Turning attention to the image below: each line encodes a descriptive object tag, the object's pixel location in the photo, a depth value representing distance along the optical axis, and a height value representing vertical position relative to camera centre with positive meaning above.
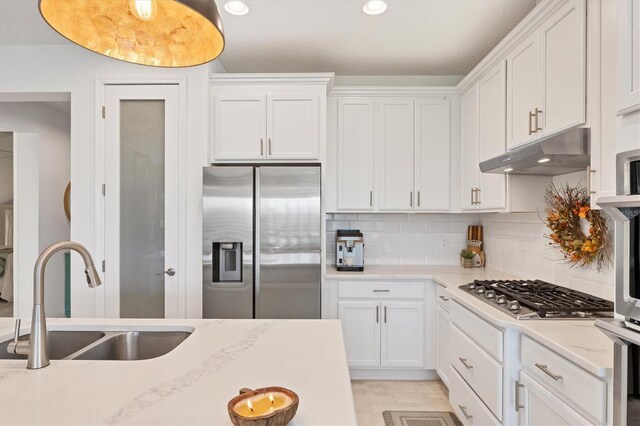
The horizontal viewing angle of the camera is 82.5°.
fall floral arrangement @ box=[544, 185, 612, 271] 1.90 -0.09
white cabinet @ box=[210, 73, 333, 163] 2.95 +0.75
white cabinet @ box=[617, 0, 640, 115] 1.09 +0.48
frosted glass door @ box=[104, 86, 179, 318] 2.86 -0.01
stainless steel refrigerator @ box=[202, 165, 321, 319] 2.70 -0.21
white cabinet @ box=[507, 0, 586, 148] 1.67 +0.70
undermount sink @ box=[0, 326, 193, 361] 1.57 -0.57
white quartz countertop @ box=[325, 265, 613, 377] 1.22 -0.50
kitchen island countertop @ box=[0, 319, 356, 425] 0.88 -0.49
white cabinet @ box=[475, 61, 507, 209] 2.40 +0.56
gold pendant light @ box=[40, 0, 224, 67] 1.10 +0.59
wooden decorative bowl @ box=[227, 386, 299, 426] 0.74 -0.42
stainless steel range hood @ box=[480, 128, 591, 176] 1.62 +0.27
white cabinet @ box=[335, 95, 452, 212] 3.22 +0.52
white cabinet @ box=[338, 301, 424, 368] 2.97 -0.99
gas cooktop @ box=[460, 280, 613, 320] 1.71 -0.47
